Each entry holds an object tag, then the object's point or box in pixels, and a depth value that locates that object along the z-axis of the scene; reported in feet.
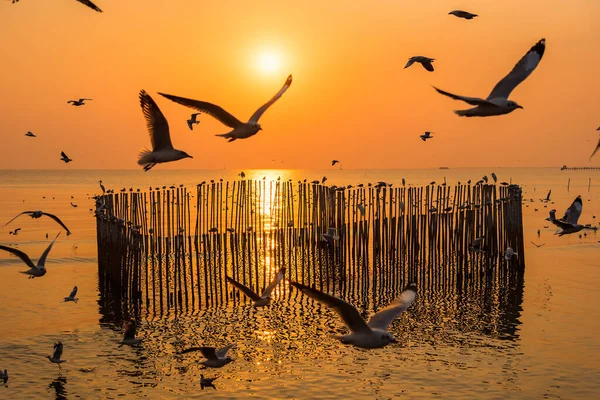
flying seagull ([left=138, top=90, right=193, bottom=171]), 44.75
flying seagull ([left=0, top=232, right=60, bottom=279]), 52.17
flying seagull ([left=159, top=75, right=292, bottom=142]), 42.65
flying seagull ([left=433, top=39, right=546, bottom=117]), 41.42
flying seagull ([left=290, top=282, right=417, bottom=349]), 30.63
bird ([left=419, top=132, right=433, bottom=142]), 74.21
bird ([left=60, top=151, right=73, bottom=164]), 72.59
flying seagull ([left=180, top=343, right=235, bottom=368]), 45.39
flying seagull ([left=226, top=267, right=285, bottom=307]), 42.24
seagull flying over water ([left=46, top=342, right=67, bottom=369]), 52.44
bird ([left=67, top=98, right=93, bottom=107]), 65.78
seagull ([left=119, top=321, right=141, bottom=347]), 53.88
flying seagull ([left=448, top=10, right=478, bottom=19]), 48.57
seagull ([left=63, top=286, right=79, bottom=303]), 60.23
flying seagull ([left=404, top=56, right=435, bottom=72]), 53.07
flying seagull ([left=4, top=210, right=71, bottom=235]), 54.08
